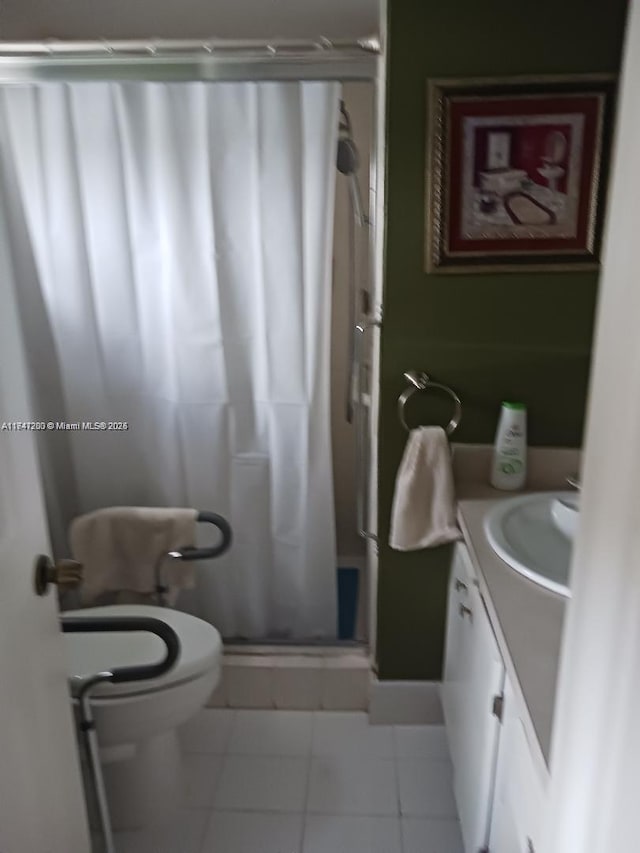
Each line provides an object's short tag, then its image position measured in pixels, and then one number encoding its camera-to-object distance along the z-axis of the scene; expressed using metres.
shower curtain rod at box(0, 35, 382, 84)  1.67
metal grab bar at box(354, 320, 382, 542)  1.95
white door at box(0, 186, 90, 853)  0.97
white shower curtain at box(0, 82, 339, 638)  1.82
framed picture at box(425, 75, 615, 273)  1.58
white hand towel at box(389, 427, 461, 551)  1.74
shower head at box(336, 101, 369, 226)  1.88
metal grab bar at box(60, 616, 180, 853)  1.37
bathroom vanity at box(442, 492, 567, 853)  1.01
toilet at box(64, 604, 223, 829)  1.63
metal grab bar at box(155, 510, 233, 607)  1.87
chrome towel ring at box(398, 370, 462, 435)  1.77
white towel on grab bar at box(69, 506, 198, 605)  1.95
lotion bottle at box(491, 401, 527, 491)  1.73
